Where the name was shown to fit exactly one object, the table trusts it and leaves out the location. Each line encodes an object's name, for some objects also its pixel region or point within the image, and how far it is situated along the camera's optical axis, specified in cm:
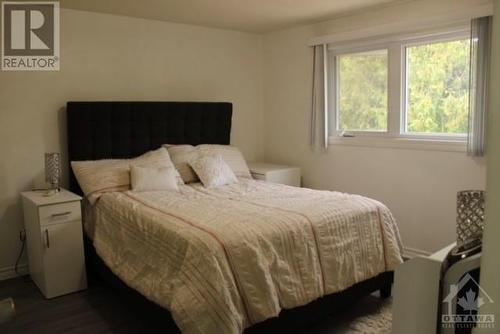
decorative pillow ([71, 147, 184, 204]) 331
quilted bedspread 205
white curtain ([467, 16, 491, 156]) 301
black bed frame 239
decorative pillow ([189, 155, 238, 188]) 369
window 338
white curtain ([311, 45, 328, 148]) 423
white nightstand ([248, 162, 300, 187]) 427
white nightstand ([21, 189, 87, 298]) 304
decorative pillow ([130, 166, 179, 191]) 338
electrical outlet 351
